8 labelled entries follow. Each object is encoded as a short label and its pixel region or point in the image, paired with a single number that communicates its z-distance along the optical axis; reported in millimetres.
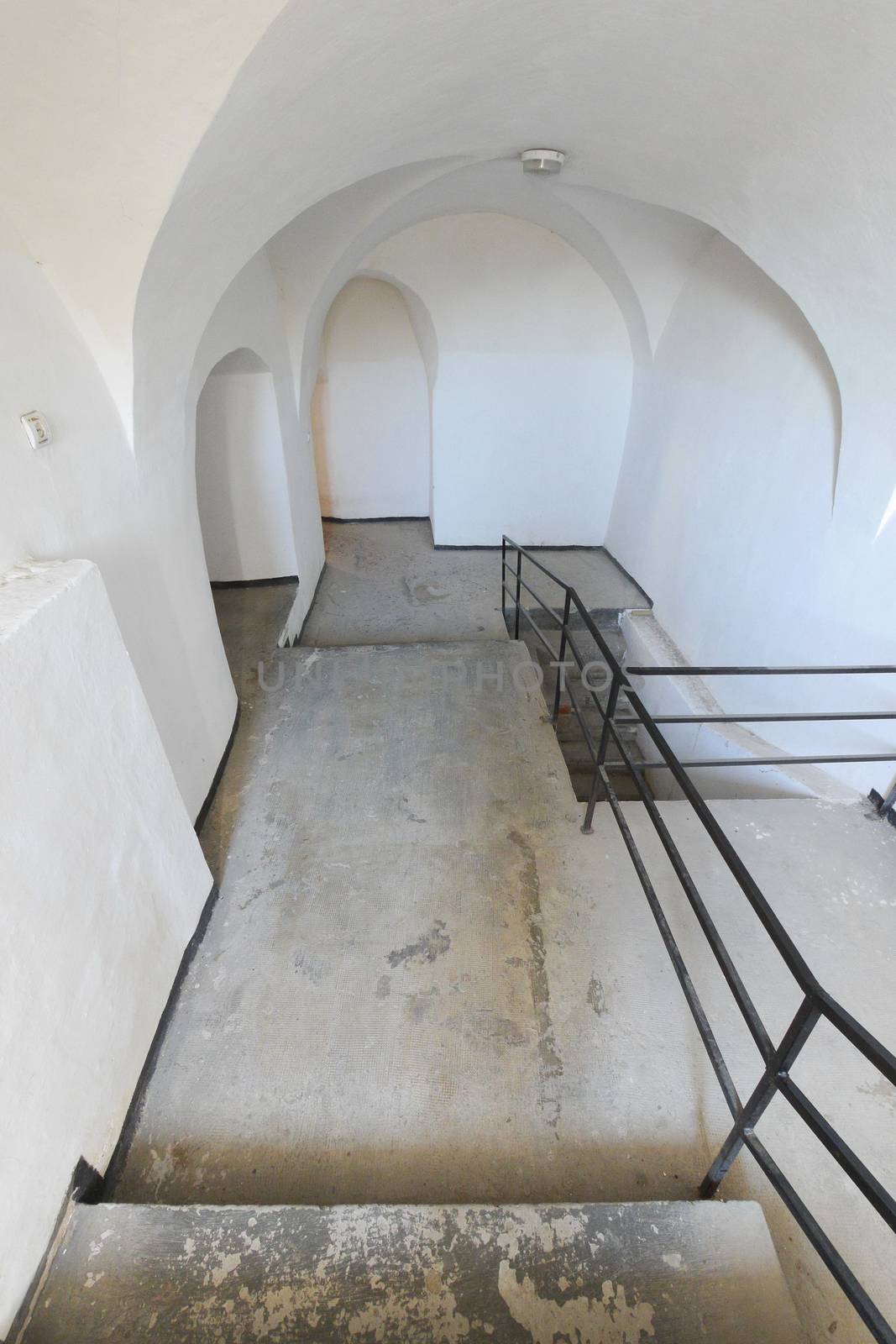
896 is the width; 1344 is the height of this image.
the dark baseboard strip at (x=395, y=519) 7531
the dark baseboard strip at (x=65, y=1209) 1154
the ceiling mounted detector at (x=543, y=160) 2939
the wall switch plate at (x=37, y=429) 1495
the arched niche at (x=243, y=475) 3895
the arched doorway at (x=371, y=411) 6379
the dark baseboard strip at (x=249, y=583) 4650
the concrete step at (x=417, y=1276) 1173
